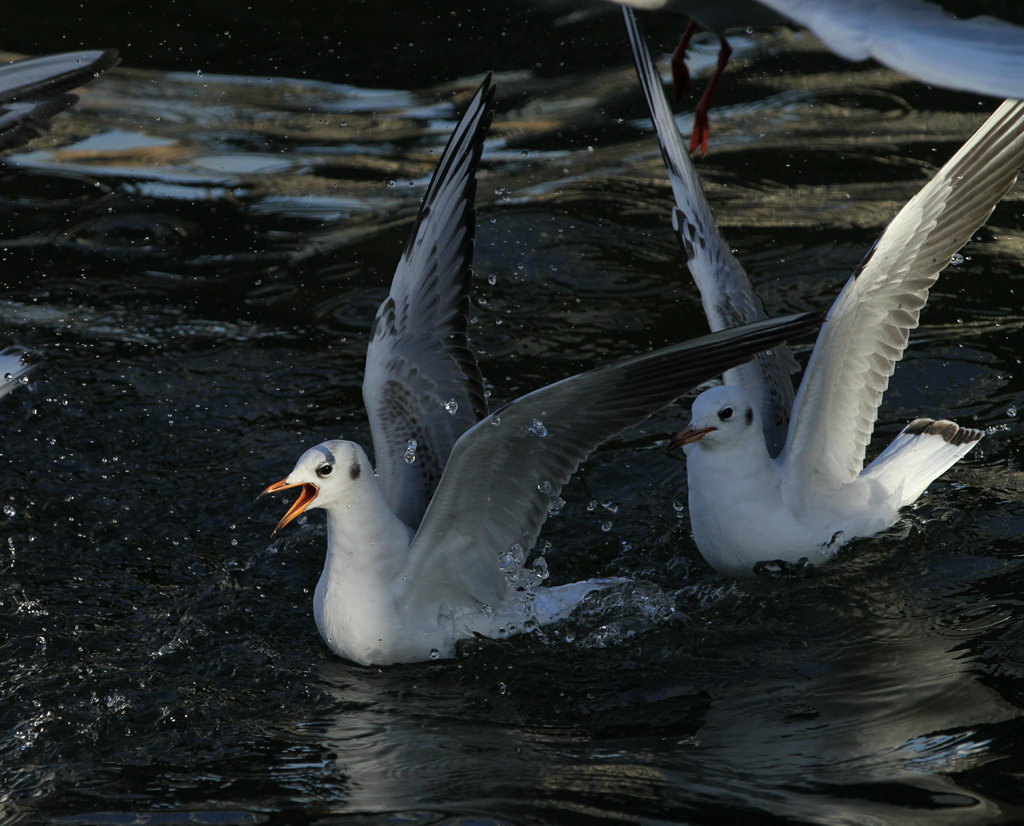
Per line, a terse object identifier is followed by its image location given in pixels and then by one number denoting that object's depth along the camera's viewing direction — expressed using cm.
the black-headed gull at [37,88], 1298
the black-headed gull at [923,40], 834
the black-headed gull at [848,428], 1124
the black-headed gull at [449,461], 974
